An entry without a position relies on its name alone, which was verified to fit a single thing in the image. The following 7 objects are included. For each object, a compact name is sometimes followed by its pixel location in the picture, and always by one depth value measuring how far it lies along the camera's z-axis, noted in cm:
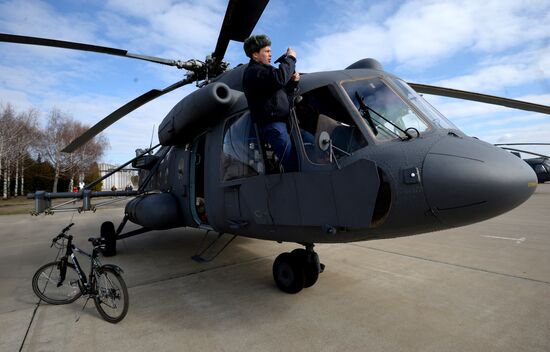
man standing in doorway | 307
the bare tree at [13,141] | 2717
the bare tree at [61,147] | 3431
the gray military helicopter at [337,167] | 242
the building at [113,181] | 4428
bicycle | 327
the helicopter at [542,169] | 2343
